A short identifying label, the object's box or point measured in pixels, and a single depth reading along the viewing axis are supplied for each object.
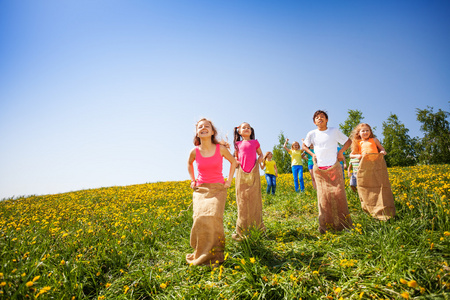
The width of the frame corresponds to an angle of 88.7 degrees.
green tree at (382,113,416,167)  32.59
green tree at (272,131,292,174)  30.40
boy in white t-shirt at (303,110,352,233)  4.32
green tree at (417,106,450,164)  26.77
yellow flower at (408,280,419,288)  1.93
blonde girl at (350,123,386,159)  4.77
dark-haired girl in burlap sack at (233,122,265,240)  4.36
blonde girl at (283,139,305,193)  8.78
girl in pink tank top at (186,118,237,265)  3.37
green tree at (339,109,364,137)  30.19
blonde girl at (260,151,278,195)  8.47
